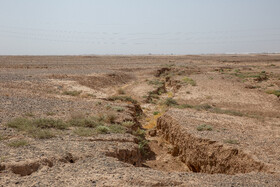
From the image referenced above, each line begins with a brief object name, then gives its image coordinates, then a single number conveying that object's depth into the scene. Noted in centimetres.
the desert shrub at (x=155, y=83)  2889
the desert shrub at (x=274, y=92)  2229
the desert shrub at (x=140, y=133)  1162
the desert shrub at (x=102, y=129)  990
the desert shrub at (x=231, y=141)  922
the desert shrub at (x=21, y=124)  938
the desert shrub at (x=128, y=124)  1148
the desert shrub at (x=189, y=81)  2728
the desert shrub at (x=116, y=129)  1022
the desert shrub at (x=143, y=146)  1073
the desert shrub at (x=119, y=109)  1368
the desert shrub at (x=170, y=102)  1907
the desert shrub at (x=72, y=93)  1918
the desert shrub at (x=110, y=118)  1154
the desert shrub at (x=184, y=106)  1763
